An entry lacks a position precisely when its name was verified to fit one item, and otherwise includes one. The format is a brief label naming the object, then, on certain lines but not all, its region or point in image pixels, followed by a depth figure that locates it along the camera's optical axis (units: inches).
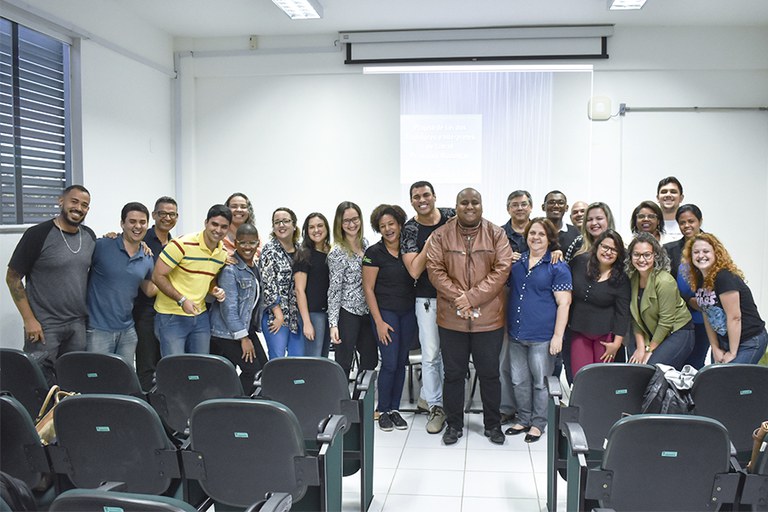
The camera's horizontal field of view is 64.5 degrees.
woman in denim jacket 150.3
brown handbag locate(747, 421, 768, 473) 86.4
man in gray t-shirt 142.2
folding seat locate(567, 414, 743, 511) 76.9
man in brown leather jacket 146.3
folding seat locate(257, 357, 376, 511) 110.2
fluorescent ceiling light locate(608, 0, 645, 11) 217.2
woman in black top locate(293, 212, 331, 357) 160.9
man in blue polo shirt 150.9
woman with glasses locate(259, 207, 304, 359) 160.4
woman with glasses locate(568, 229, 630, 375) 144.2
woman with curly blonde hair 133.0
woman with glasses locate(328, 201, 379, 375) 160.1
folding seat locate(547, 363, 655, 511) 106.6
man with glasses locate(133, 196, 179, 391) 160.6
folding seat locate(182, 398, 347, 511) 82.7
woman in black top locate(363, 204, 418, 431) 157.5
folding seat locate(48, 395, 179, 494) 83.5
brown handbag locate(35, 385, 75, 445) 94.8
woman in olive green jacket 138.3
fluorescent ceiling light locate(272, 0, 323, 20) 220.8
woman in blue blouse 148.1
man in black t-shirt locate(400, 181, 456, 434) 157.6
